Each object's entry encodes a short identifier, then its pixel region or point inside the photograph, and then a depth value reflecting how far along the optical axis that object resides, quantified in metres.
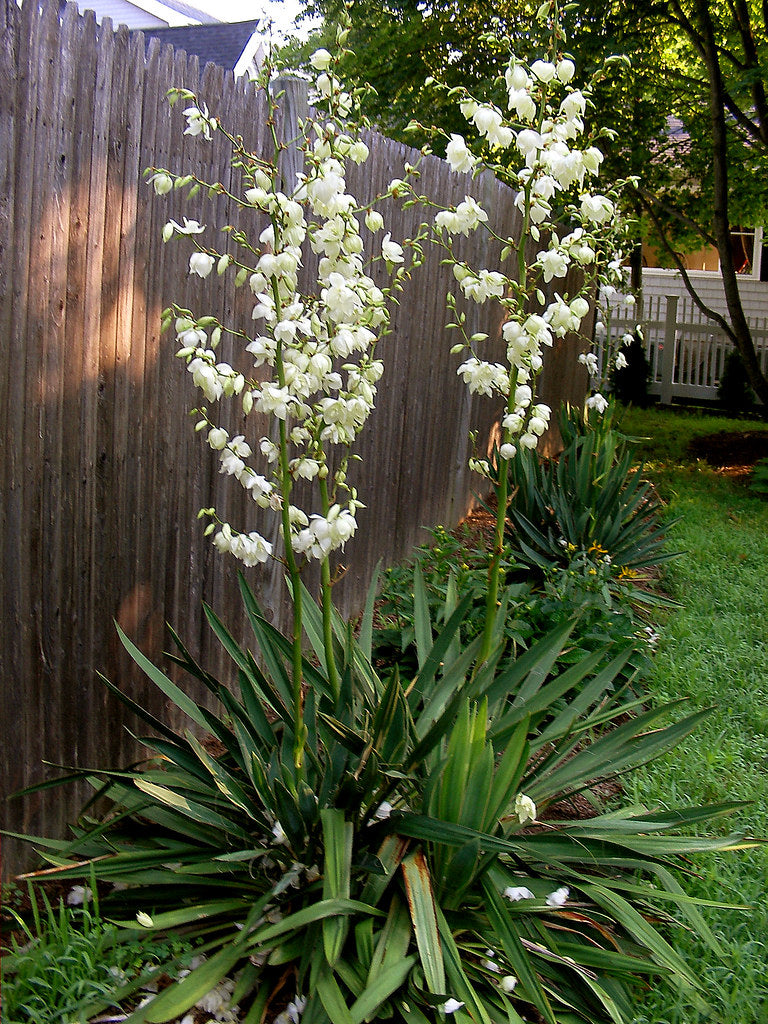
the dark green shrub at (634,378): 13.09
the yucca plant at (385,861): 2.20
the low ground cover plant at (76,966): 2.06
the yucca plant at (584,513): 5.16
